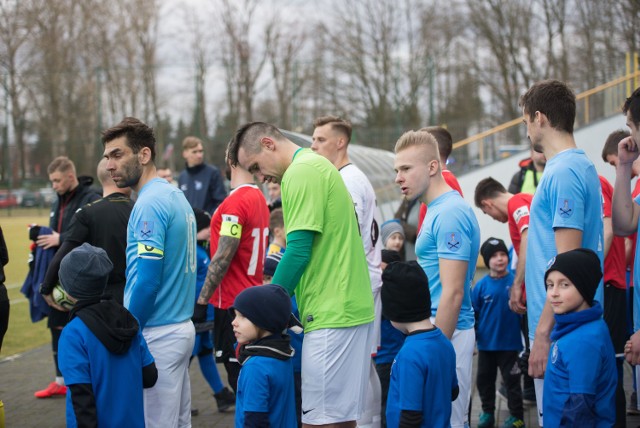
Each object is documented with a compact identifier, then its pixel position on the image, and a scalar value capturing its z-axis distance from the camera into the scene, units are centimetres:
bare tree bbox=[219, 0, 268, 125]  3800
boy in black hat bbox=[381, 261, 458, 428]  367
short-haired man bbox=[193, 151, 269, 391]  565
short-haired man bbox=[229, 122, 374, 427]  389
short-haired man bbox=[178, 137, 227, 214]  1030
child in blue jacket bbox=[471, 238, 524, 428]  602
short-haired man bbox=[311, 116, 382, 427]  530
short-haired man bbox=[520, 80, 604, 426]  372
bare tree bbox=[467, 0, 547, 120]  3709
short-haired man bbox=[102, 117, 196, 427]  441
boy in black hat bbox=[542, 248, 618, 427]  350
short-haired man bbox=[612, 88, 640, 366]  393
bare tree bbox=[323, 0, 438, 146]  3456
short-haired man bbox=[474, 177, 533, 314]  506
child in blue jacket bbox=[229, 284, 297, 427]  367
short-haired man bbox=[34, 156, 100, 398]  725
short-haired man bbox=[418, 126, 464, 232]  580
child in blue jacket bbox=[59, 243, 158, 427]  376
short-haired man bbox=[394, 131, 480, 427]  410
